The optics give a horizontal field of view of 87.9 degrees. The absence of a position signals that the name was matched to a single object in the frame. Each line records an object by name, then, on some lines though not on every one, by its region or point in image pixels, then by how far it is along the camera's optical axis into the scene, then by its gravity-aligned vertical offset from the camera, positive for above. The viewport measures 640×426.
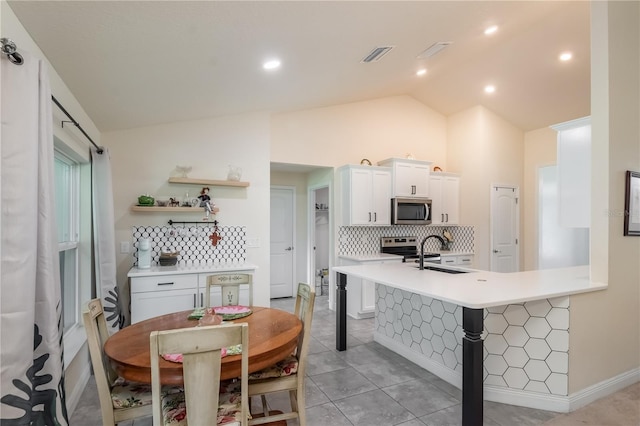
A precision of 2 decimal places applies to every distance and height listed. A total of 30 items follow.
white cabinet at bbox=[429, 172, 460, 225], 5.40 +0.23
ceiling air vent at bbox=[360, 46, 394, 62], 3.10 +1.53
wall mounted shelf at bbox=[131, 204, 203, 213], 3.57 +0.05
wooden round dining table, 1.54 -0.71
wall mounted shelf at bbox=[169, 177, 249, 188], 3.75 +0.36
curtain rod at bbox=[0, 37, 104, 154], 1.22 +0.61
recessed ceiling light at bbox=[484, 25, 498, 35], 3.35 +1.87
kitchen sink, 3.05 -0.55
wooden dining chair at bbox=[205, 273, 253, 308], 2.76 -0.60
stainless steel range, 5.24 -0.55
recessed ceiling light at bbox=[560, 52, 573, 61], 3.92 +1.86
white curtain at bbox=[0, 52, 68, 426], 1.24 -0.17
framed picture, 2.59 +0.05
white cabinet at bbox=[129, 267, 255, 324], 3.17 -0.78
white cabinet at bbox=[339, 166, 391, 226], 4.76 +0.26
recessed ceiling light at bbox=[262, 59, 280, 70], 2.73 +1.25
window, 2.64 -0.14
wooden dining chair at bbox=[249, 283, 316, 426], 1.94 -0.99
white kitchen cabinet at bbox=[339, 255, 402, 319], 4.60 -1.12
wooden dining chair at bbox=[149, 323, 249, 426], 1.32 -0.60
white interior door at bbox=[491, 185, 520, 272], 5.40 -0.28
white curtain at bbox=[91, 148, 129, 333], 2.89 -0.14
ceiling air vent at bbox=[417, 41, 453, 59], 3.38 +1.71
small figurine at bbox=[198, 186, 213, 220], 3.88 +0.15
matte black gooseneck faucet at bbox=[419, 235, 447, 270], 3.07 -0.44
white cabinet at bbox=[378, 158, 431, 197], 4.99 +0.55
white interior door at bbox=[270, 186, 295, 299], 5.72 -0.48
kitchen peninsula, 1.96 -0.86
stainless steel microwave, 5.00 +0.02
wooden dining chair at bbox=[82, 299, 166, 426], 1.65 -0.94
